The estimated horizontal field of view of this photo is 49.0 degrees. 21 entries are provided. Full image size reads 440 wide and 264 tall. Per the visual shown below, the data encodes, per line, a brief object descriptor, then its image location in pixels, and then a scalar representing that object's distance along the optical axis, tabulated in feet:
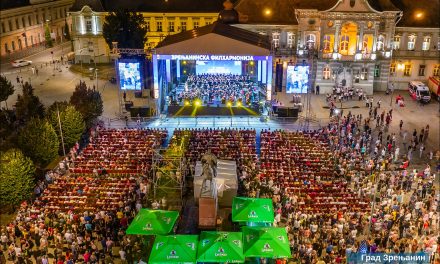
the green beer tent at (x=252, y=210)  95.91
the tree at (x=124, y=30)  242.58
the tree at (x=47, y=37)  325.83
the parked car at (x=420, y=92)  197.88
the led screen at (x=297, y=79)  170.60
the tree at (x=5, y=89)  178.60
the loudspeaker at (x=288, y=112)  175.52
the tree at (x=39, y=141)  126.82
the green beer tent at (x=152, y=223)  91.30
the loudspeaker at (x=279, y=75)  180.45
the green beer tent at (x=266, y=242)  84.45
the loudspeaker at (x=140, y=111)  176.55
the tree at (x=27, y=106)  157.99
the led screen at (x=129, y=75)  176.04
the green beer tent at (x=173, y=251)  83.30
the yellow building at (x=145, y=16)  264.11
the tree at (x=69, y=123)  142.51
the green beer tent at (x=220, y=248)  83.87
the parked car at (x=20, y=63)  266.32
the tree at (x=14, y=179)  109.70
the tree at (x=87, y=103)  157.69
